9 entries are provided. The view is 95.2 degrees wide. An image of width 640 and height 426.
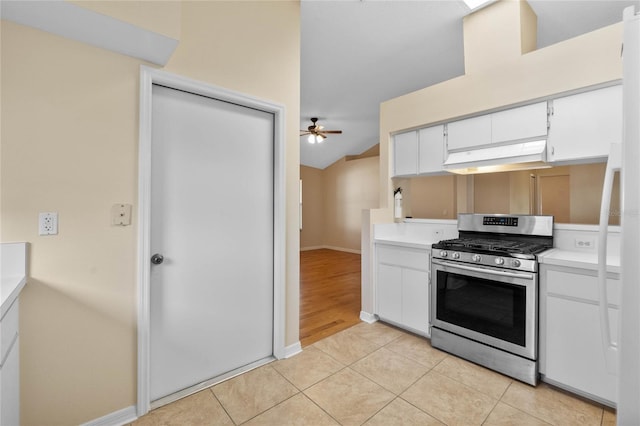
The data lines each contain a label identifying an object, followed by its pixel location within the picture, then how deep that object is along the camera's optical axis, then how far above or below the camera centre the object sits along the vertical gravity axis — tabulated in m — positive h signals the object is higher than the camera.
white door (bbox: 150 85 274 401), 1.86 -0.18
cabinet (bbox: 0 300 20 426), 1.08 -0.64
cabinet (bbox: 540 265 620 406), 1.78 -0.76
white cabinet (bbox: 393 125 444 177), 2.92 +0.65
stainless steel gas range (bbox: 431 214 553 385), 2.04 -0.61
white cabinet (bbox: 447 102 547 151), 2.30 +0.75
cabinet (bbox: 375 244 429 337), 2.67 -0.71
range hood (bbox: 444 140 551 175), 2.27 +0.47
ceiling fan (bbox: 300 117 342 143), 5.44 +1.52
